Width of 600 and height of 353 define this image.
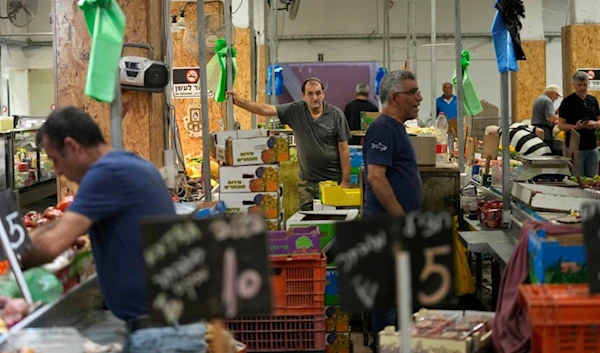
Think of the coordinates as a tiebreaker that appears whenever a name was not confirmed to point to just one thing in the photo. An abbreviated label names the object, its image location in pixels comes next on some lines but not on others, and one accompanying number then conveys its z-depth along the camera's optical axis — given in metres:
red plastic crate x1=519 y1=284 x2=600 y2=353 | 3.29
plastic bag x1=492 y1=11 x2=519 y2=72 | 6.47
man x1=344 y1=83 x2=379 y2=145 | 13.42
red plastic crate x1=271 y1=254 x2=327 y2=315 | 5.23
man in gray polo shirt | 8.09
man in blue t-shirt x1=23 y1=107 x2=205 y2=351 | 3.28
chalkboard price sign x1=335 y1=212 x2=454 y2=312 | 2.86
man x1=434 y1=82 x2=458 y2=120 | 14.91
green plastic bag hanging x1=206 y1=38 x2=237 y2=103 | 7.61
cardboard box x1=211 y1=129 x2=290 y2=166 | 6.97
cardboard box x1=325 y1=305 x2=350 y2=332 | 5.91
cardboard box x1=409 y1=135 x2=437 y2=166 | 7.04
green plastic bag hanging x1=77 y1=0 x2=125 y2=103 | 4.20
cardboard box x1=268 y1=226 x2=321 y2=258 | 5.27
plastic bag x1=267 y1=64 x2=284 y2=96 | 14.20
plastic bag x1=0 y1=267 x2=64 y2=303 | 3.62
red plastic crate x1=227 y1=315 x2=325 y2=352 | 5.19
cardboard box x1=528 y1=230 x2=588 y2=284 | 3.61
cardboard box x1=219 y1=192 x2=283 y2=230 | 6.94
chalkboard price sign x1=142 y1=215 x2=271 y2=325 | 2.69
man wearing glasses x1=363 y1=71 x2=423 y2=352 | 5.57
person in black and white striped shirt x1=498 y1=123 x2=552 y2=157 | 8.44
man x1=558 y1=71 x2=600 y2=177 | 11.54
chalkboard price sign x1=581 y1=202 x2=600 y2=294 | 2.98
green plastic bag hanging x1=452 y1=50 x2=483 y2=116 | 9.22
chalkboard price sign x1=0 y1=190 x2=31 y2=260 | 3.50
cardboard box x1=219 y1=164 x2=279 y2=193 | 6.98
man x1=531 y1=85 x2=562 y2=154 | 13.84
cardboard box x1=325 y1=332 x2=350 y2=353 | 5.91
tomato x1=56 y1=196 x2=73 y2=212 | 4.85
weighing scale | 6.84
